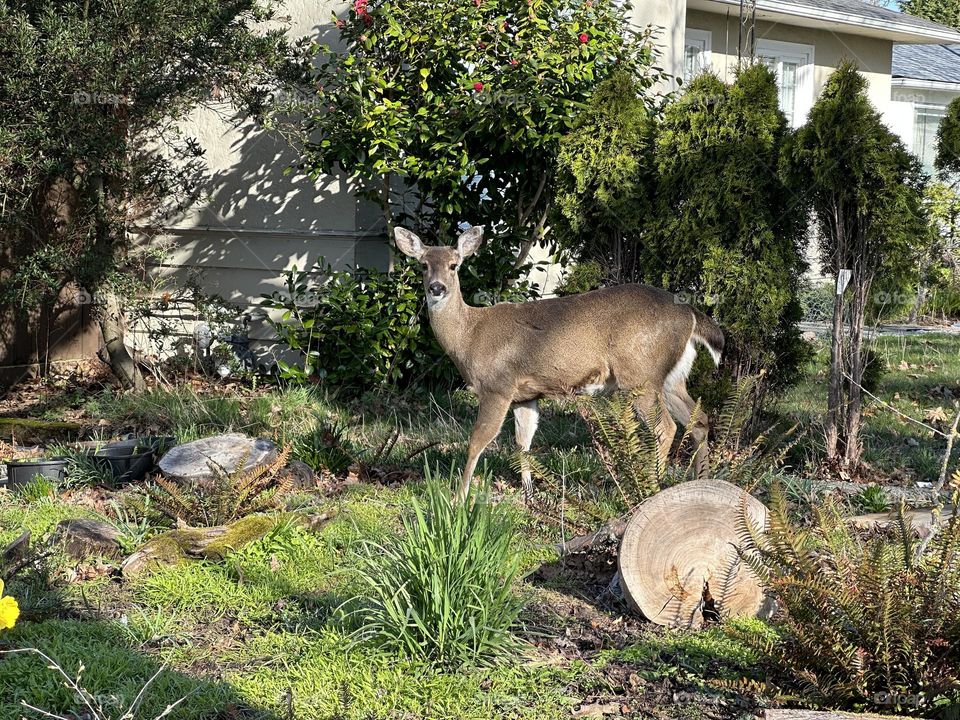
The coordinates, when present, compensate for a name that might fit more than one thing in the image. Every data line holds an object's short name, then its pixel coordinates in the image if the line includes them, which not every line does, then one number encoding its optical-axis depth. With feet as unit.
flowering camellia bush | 28.02
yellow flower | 9.91
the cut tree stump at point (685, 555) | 14.82
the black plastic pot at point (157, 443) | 23.58
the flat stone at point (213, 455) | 20.68
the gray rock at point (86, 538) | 17.66
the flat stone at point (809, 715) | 11.05
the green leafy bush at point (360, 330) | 29.66
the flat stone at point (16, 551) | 16.07
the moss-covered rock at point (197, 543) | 16.90
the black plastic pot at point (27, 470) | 22.04
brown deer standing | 21.62
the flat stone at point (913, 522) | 17.88
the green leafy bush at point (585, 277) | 25.94
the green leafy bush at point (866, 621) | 11.93
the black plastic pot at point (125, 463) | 22.25
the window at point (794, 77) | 56.70
